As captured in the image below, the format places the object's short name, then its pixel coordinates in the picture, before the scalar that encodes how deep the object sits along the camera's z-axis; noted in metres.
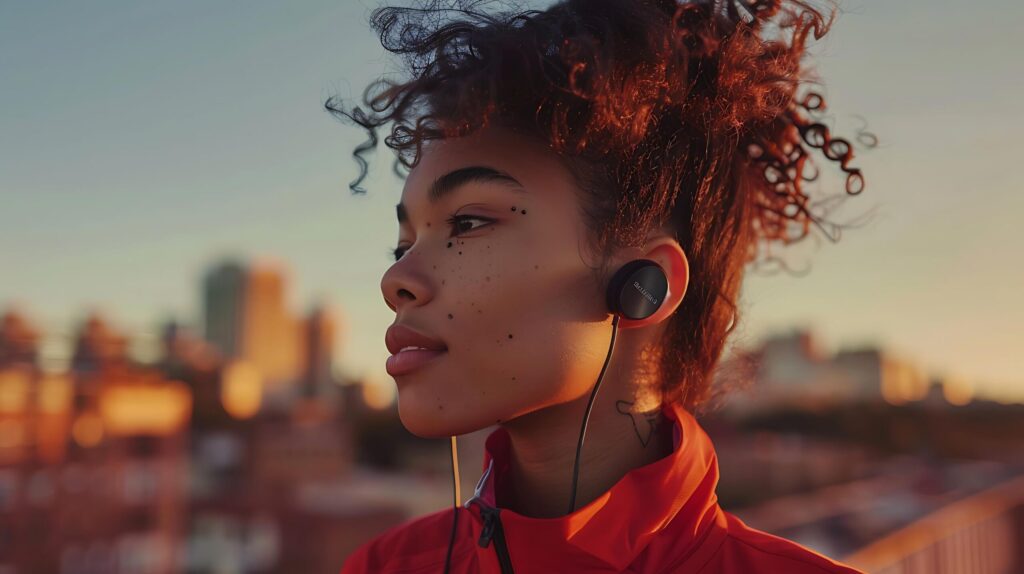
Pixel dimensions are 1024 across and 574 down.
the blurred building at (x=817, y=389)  49.59
